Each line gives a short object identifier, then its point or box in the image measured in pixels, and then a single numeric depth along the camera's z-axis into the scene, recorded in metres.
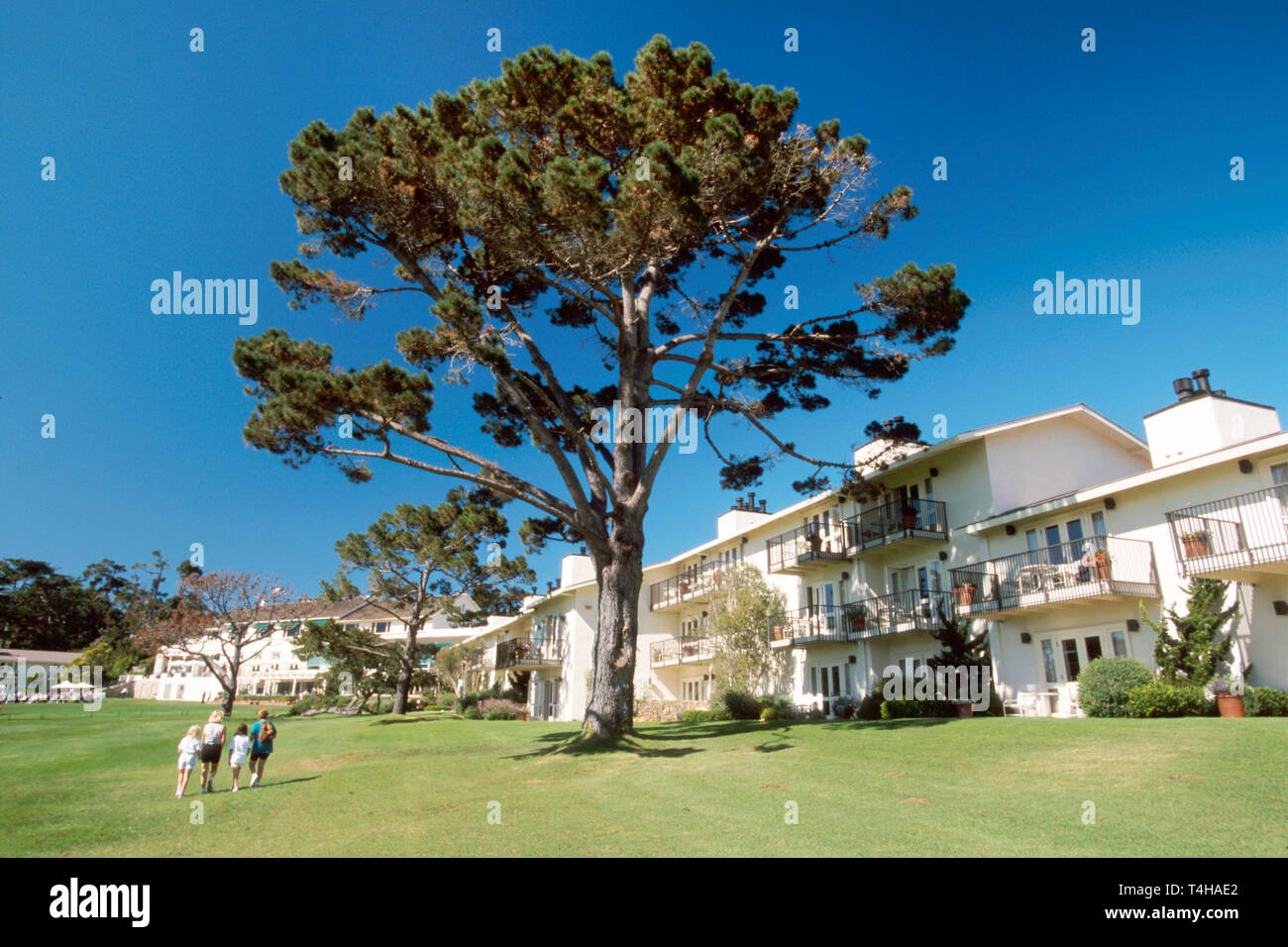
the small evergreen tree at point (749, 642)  28.53
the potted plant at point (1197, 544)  15.73
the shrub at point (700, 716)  28.05
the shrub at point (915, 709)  20.05
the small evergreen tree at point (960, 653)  20.36
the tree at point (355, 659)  38.66
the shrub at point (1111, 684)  15.77
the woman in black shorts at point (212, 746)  12.79
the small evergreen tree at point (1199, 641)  15.32
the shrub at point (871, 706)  21.97
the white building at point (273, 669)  74.31
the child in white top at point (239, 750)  12.99
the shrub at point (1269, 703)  14.04
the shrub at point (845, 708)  23.89
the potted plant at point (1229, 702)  14.37
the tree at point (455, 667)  46.34
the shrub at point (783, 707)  26.47
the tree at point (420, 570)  37.00
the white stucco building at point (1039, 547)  15.59
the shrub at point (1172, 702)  14.97
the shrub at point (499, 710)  37.28
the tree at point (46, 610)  79.31
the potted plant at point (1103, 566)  17.39
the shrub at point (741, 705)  26.91
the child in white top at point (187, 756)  12.31
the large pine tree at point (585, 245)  13.77
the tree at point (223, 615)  39.09
